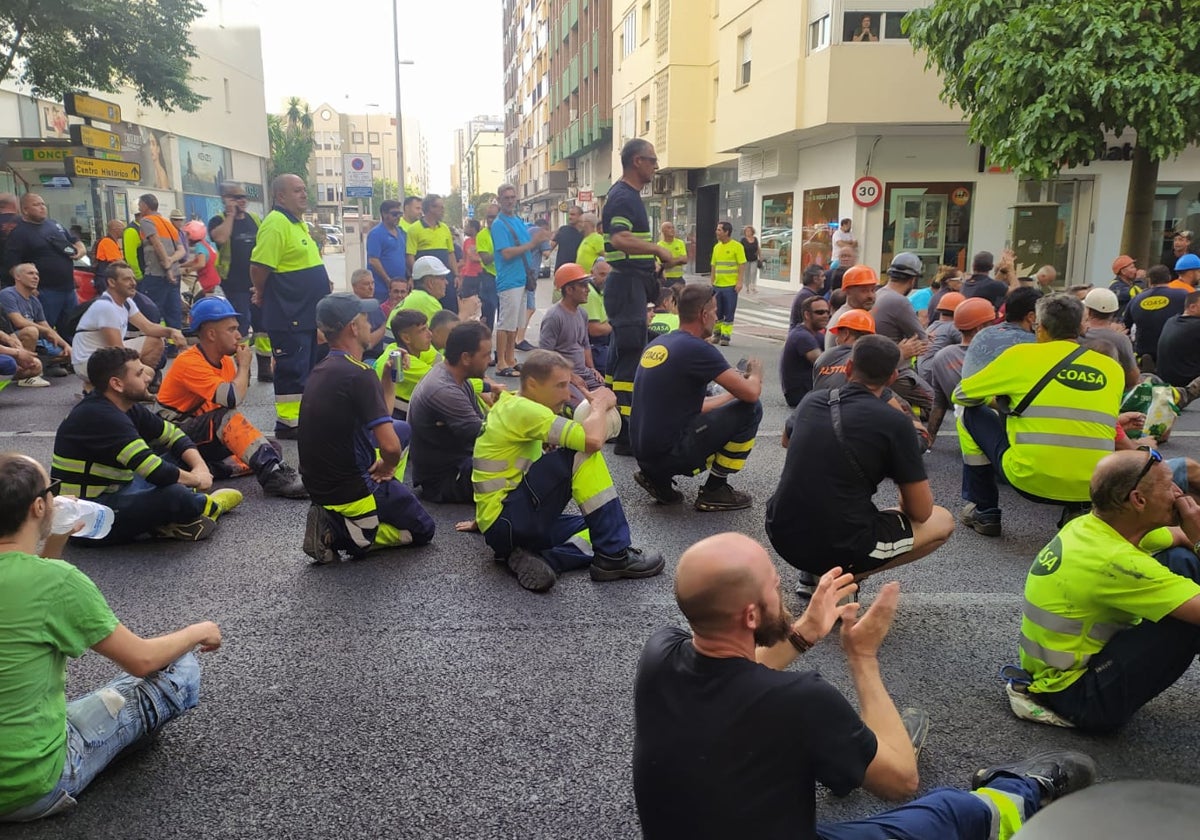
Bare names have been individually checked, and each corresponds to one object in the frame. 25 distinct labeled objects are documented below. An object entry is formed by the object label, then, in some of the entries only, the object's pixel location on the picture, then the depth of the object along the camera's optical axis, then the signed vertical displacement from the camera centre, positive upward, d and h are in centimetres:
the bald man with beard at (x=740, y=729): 193 -104
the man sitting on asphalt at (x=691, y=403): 582 -109
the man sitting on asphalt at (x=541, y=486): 476 -131
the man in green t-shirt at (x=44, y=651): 261 -123
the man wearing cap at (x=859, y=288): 736 -43
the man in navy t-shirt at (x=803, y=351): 816 -103
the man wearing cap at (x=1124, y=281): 1108 -56
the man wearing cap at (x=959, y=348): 702 -86
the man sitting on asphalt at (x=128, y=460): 507 -130
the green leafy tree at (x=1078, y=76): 1262 +214
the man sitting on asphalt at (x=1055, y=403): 484 -88
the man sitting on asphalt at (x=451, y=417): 592 -122
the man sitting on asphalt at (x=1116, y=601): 302 -120
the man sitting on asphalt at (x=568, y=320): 832 -80
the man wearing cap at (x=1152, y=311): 925 -76
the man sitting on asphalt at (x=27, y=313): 1023 -96
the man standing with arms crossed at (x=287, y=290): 797 -53
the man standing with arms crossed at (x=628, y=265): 768 -29
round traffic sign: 1861 +80
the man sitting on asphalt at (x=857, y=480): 388 -104
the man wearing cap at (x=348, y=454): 500 -120
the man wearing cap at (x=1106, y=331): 628 -66
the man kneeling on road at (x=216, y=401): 642 -120
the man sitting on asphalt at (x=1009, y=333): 585 -62
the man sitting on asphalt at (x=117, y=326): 862 -92
